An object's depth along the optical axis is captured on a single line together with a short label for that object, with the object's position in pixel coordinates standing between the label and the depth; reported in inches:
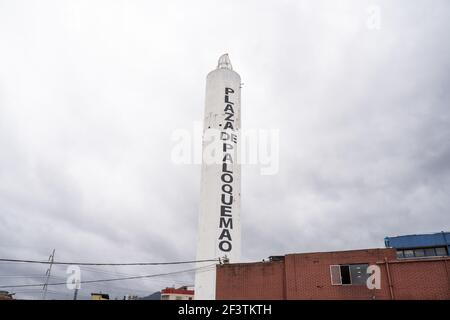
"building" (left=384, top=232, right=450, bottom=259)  1964.8
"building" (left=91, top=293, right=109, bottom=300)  2593.5
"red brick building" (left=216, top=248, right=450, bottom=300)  962.1
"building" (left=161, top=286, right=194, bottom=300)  3019.2
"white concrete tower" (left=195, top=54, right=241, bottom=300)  1230.3
